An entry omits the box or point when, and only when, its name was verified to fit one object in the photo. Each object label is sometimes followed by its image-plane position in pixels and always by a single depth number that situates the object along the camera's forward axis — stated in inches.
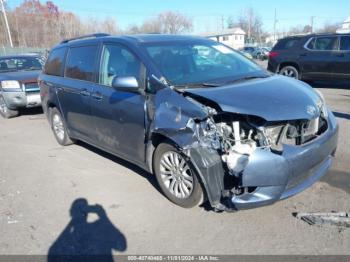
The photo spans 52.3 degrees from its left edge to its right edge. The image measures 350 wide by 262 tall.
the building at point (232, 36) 3325.1
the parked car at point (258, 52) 1500.9
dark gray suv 435.8
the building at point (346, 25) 2337.6
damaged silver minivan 131.3
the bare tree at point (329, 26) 3505.2
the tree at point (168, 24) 3169.3
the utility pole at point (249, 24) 3404.5
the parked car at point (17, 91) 360.2
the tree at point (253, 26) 3749.5
